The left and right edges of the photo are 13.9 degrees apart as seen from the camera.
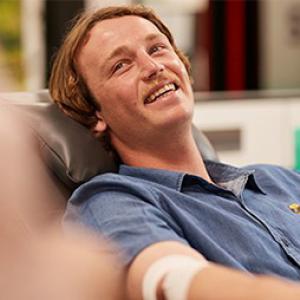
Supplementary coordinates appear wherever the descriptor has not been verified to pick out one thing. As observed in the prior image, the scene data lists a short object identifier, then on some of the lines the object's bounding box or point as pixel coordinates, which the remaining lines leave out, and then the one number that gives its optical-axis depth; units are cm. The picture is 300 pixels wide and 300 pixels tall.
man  140
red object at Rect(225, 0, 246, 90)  330
